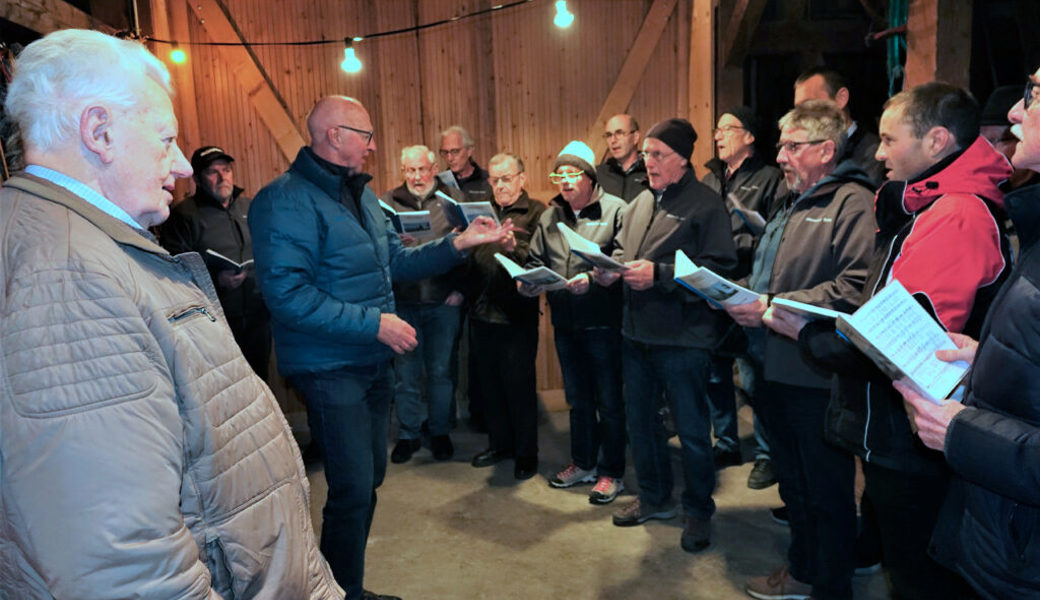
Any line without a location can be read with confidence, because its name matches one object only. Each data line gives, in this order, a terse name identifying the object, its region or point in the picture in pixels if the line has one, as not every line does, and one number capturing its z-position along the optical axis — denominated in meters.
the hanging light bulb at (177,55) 4.95
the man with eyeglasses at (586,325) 3.87
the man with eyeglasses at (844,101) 3.48
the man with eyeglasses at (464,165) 4.95
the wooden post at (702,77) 5.13
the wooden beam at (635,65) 5.55
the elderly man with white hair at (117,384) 0.94
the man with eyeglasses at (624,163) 4.64
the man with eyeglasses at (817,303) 2.48
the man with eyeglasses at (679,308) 3.26
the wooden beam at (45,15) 2.97
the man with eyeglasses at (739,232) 3.73
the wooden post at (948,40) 3.23
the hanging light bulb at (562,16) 4.78
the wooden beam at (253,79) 5.11
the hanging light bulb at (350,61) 4.99
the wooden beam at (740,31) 5.04
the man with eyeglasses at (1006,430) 1.30
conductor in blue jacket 2.43
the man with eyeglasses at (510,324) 4.22
